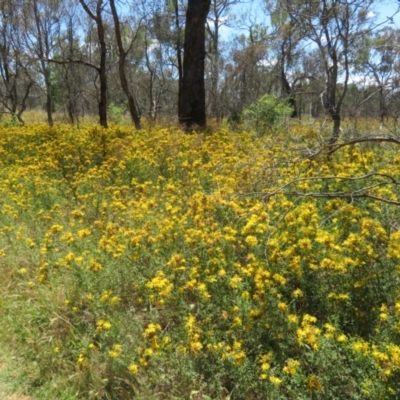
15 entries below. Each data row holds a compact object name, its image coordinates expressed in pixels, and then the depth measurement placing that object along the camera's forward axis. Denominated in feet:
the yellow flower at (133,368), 7.10
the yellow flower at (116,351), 7.32
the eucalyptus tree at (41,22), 57.93
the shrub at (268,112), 29.21
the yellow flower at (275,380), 6.29
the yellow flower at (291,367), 6.57
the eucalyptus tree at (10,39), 55.77
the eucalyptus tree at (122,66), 31.83
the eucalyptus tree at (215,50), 69.82
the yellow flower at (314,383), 6.33
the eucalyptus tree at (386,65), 17.55
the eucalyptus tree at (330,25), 23.34
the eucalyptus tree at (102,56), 31.96
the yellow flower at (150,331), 7.48
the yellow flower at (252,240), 9.22
